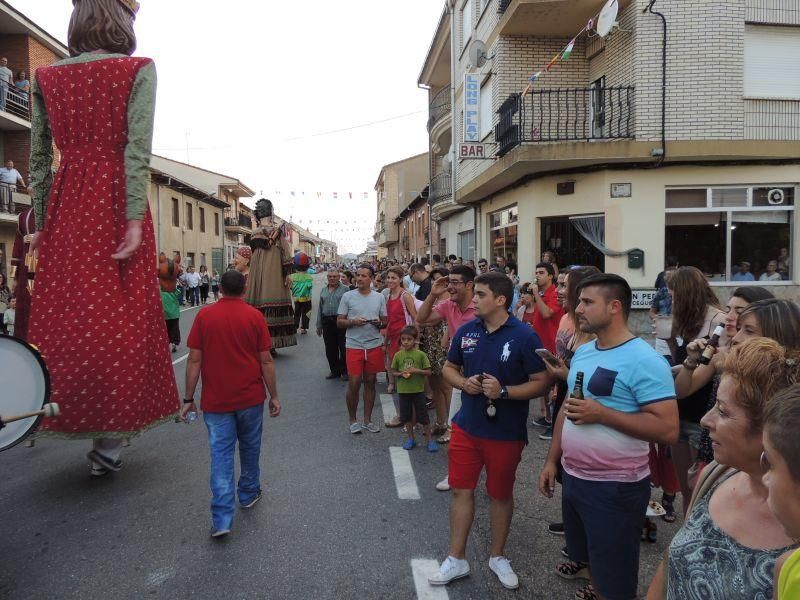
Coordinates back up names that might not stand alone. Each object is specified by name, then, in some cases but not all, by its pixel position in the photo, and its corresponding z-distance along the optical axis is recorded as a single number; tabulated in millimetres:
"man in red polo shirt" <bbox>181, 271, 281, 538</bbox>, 3611
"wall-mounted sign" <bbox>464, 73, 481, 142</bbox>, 14805
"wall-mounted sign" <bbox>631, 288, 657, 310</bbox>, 11383
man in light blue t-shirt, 2381
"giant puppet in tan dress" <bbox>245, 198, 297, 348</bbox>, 9008
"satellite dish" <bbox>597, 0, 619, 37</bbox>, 9734
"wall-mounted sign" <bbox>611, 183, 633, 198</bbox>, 11500
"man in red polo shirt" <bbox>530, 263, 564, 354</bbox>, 5930
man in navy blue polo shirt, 2982
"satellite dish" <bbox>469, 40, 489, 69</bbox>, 14466
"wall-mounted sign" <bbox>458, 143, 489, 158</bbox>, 13594
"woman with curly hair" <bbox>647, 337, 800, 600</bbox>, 1320
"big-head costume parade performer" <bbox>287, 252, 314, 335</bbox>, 10891
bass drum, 2701
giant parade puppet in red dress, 3668
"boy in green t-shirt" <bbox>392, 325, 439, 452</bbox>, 5414
